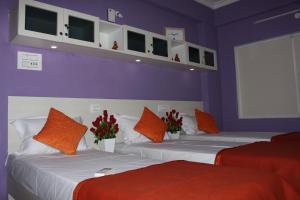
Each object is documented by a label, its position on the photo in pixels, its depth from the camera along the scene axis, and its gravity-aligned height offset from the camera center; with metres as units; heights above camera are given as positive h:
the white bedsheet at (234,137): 2.83 -0.25
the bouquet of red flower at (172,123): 3.34 -0.06
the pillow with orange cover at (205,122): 3.62 -0.07
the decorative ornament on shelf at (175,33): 3.88 +1.38
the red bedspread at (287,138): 2.58 -0.24
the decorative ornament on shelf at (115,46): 2.79 +0.86
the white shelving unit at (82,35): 2.16 +0.90
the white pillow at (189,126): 3.62 -0.11
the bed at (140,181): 1.04 -0.30
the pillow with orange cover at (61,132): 2.12 -0.09
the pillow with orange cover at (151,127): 2.91 -0.09
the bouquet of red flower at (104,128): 2.63 -0.08
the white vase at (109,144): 2.61 -0.26
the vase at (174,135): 3.35 -0.23
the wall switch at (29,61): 2.41 +0.62
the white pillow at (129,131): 2.88 -0.13
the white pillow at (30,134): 2.15 -0.10
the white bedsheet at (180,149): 2.07 -0.29
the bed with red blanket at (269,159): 1.61 -0.31
